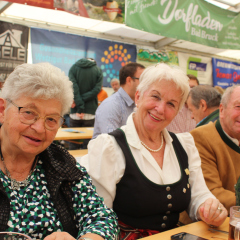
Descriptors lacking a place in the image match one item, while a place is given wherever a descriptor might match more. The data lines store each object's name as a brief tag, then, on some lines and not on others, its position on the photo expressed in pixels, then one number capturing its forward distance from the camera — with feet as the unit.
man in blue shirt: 9.67
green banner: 12.28
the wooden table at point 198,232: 3.59
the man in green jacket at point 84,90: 15.39
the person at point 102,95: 22.90
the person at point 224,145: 6.45
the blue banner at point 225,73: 32.09
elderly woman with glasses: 3.53
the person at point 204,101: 9.70
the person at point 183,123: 11.76
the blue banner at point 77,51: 20.89
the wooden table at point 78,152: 10.09
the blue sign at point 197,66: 30.10
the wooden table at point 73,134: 10.77
